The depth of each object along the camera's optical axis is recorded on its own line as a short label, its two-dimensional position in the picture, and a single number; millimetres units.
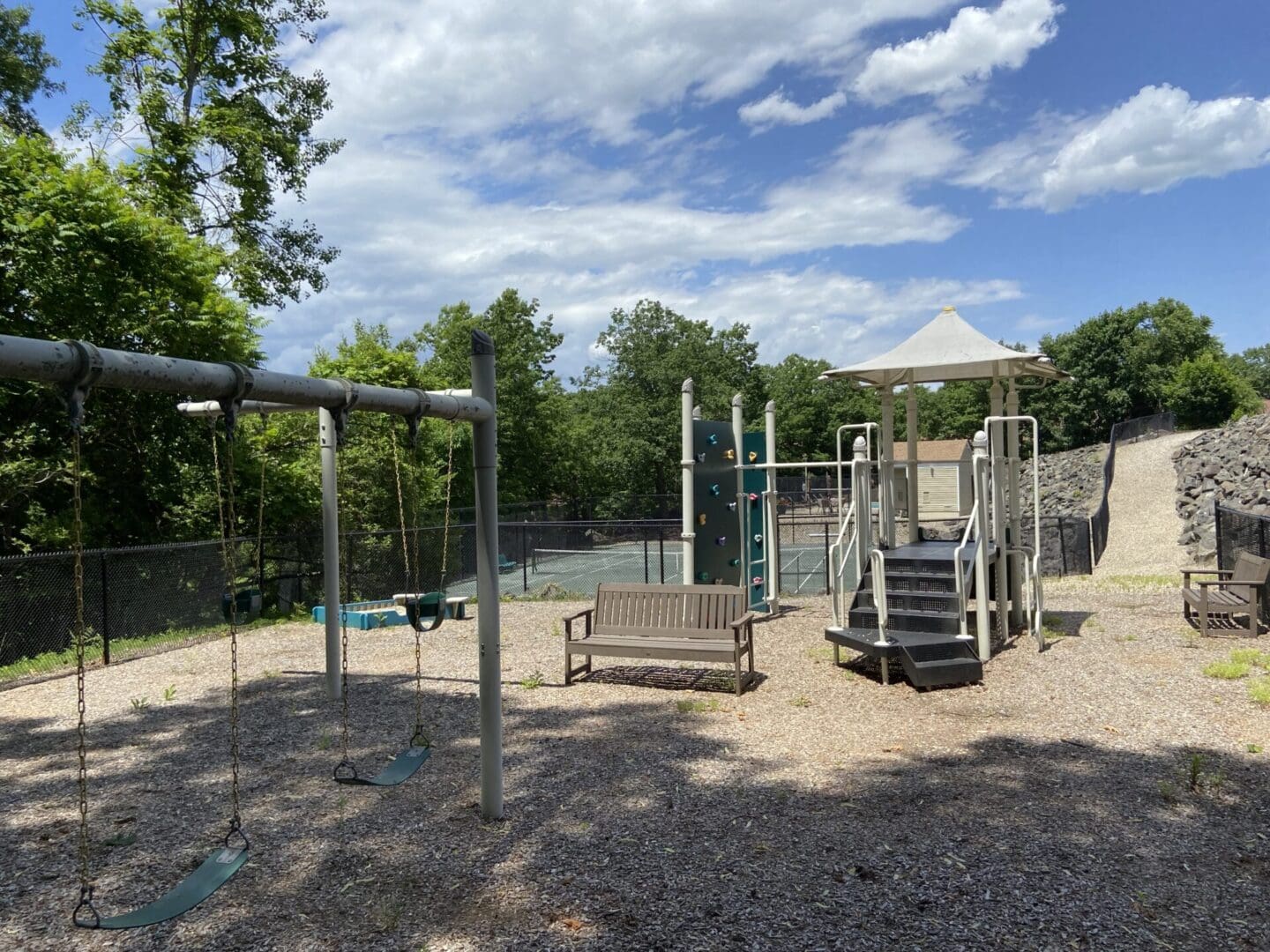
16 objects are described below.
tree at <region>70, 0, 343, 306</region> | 20000
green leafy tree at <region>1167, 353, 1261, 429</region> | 54531
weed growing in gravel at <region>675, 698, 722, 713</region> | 7355
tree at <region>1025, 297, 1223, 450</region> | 56469
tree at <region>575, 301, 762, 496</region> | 44219
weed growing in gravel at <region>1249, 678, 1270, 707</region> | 7004
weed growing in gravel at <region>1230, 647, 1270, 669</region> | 8352
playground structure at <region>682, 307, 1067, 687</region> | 8344
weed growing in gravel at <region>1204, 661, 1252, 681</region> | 7875
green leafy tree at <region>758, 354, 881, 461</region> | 57562
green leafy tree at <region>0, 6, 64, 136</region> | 22062
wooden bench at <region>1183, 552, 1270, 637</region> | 9703
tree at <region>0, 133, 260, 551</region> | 12508
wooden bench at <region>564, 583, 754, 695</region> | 7922
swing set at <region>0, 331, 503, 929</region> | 3301
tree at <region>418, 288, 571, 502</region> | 35438
